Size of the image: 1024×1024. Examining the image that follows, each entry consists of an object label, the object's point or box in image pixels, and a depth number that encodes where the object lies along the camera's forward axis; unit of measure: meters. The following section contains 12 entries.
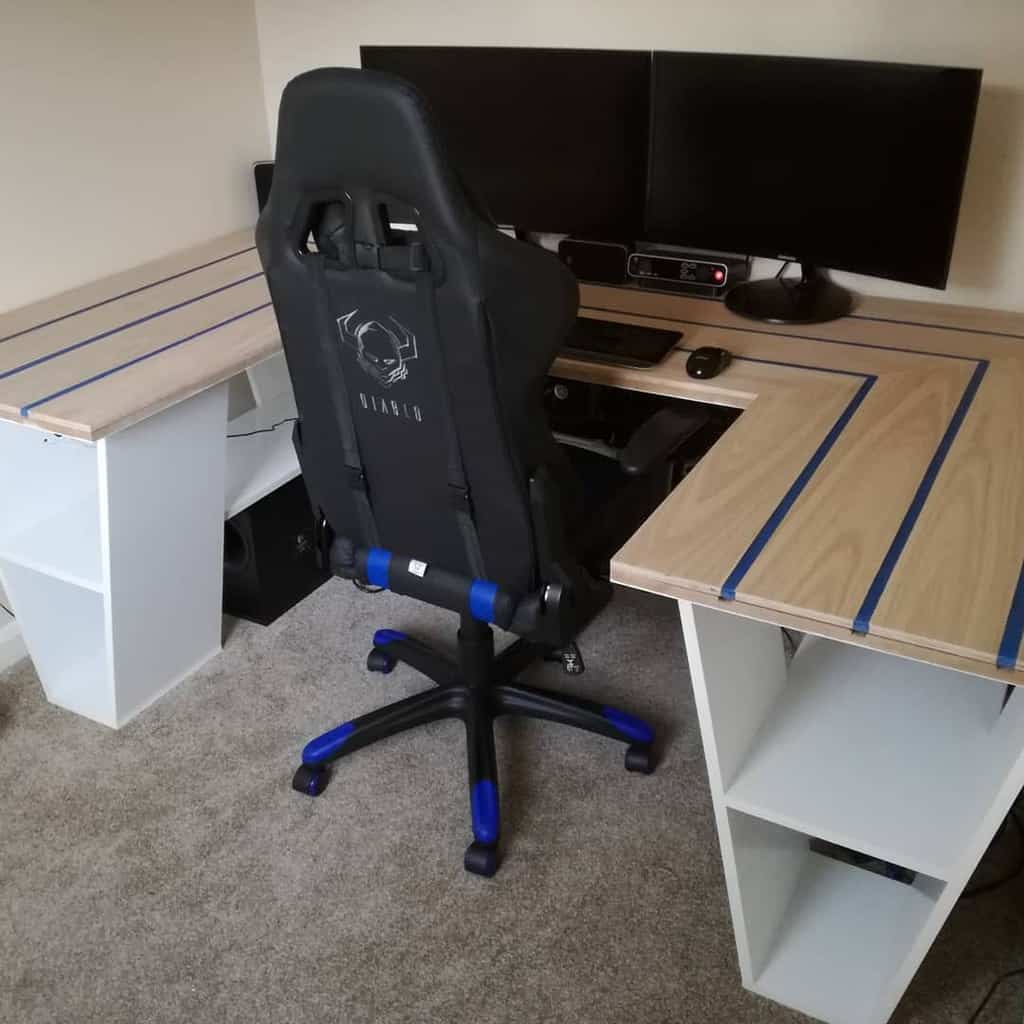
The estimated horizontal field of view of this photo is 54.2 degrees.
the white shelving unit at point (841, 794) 1.25
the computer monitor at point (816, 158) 1.60
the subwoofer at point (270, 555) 2.19
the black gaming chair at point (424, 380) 1.20
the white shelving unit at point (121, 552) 1.79
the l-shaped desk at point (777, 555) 1.16
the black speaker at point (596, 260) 2.08
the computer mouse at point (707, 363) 1.63
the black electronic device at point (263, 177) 2.43
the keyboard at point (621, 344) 1.70
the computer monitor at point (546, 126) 1.89
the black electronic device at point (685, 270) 1.99
